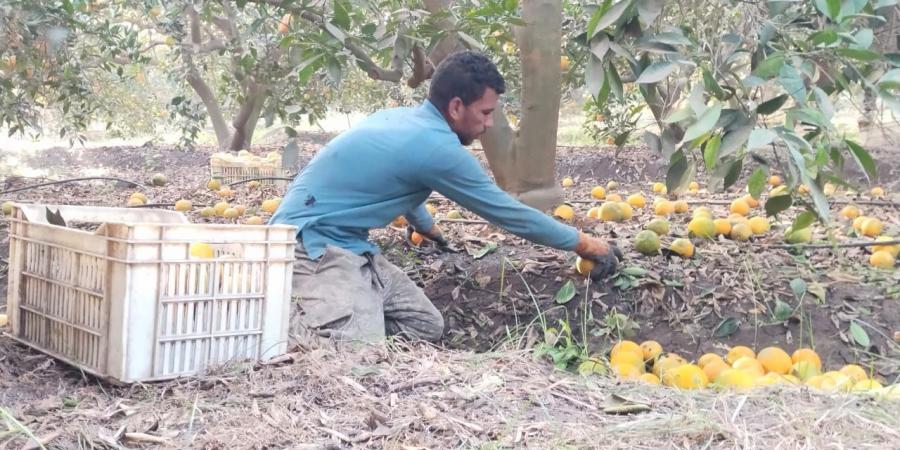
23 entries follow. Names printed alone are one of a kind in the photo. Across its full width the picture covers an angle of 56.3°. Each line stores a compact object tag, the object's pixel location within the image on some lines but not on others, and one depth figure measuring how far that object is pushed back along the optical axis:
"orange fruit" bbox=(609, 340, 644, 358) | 3.41
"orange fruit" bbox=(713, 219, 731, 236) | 4.70
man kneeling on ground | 3.51
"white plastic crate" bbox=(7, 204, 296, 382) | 2.46
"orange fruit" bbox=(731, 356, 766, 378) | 3.08
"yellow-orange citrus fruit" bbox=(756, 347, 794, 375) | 3.28
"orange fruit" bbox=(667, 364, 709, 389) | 2.99
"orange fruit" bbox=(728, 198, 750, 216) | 5.16
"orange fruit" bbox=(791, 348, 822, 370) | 3.28
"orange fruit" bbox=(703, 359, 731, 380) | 3.21
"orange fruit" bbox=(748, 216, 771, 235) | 4.74
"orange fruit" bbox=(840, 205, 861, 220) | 5.39
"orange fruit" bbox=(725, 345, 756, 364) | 3.44
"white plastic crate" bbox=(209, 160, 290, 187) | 8.68
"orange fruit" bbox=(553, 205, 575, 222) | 4.71
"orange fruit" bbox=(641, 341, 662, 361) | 3.49
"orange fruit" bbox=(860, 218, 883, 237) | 4.75
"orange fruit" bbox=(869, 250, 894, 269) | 4.29
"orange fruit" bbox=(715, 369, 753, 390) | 2.84
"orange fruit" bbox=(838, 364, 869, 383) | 3.04
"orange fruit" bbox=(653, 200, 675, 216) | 5.25
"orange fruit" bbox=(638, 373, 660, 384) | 3.08
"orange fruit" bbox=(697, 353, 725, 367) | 3.33
